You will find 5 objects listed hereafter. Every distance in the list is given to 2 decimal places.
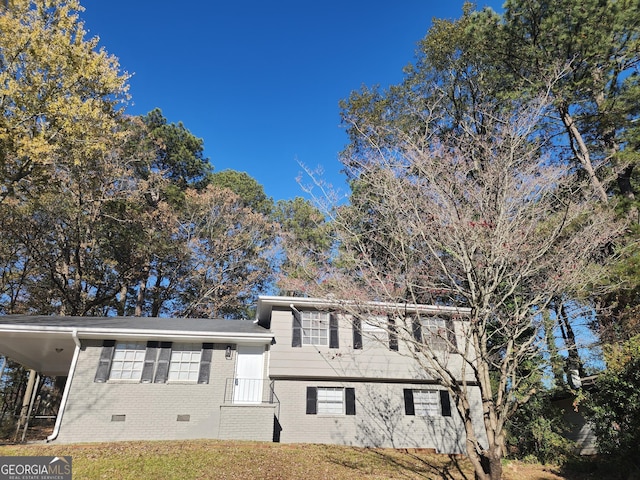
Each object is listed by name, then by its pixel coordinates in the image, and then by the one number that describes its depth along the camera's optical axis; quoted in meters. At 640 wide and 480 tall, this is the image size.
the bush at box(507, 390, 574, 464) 12.09
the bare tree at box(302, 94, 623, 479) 7.08
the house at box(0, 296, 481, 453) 11.40
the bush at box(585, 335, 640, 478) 9.09
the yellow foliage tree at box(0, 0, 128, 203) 11.10
